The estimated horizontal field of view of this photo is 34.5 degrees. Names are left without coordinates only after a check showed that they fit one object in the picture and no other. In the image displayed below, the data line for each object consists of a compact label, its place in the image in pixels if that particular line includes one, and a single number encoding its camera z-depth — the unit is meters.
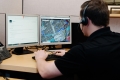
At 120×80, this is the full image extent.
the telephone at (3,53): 1.62
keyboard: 1.62
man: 1.06
